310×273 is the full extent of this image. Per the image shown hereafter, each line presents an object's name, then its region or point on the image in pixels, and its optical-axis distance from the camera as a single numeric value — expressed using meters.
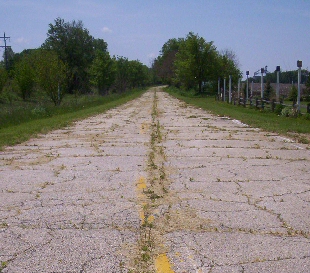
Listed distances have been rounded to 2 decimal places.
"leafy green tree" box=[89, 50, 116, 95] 54.34
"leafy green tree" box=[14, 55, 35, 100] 49.41
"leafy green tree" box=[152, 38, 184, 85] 95.72
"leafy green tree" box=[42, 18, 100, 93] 65.44
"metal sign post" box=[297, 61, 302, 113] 20.44
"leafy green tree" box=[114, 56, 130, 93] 76.11
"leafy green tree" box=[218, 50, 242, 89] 56.34
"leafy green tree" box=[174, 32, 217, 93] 60.66
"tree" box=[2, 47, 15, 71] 80.47
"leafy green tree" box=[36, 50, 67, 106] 31.70
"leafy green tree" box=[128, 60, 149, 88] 89.00
